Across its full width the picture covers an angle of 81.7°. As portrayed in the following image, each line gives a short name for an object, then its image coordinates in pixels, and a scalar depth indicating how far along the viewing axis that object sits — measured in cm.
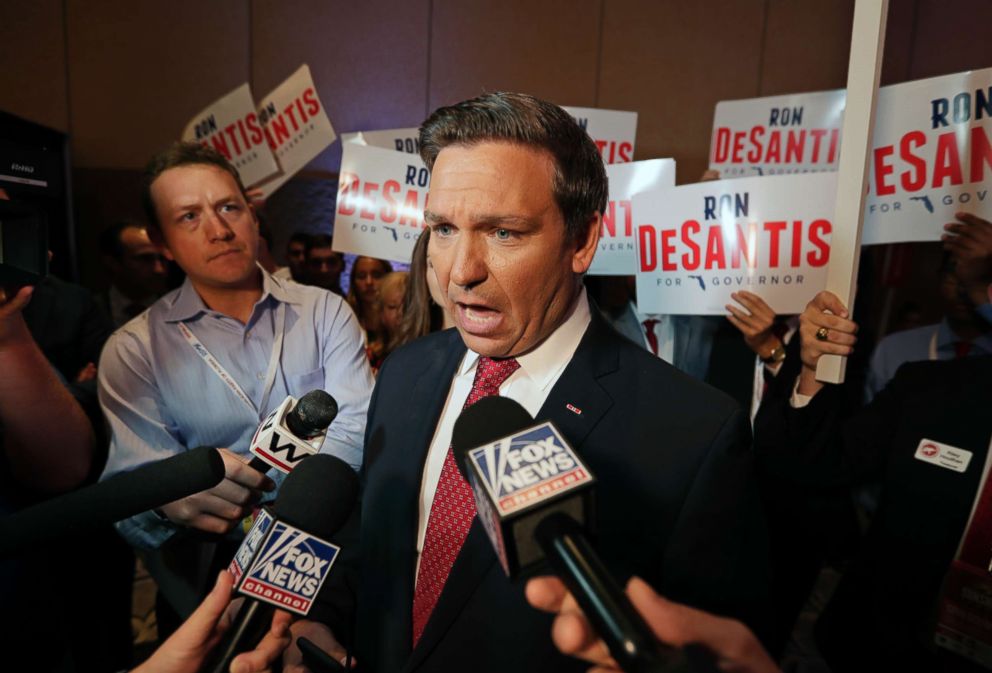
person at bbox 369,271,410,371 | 287
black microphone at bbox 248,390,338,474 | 108
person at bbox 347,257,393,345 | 362
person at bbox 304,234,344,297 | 427
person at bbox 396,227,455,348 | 232
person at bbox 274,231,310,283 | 439
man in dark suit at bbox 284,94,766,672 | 101
